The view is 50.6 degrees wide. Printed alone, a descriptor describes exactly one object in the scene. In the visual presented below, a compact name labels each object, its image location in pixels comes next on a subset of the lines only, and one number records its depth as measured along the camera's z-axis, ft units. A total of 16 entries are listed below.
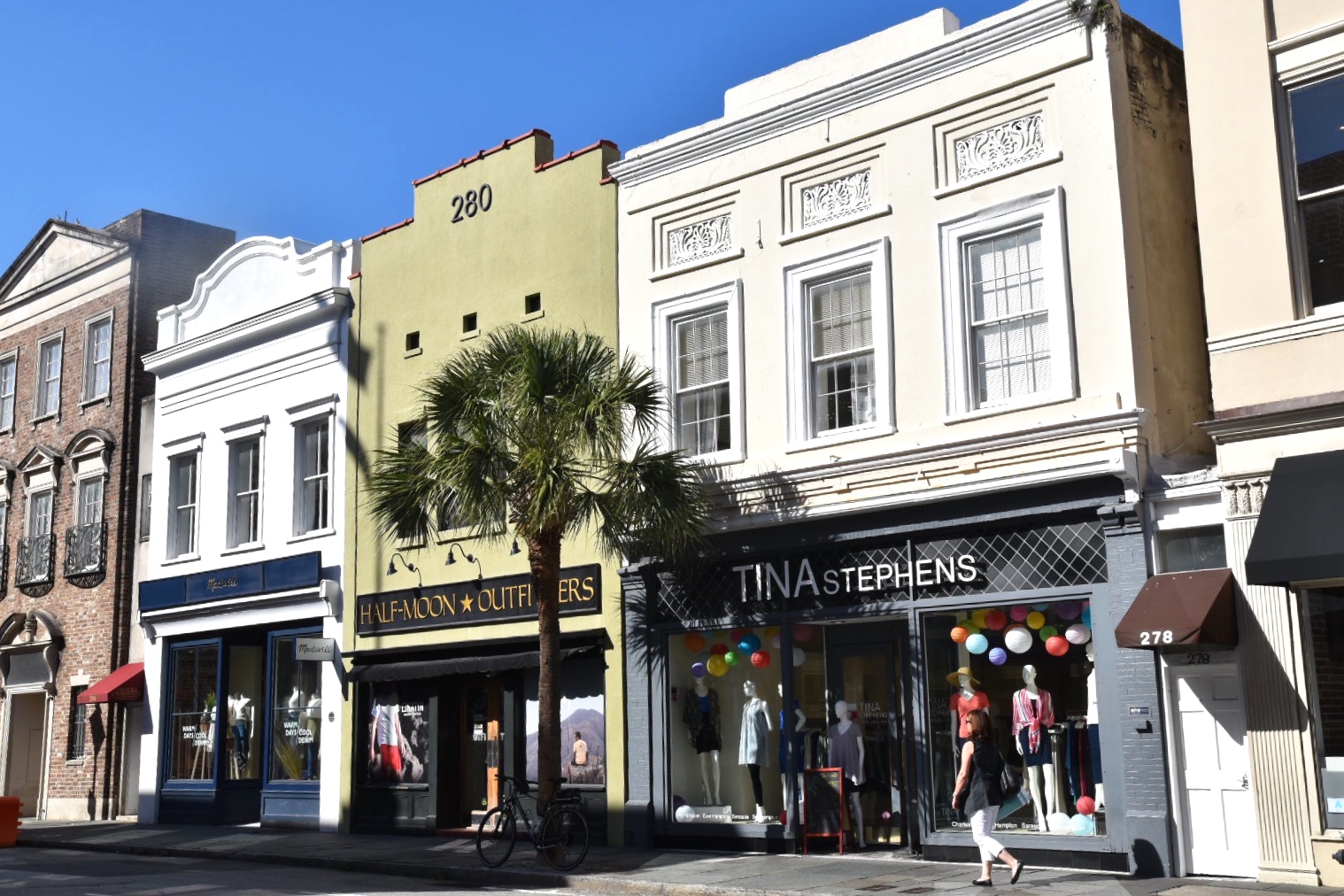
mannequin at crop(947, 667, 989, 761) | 49.80
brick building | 89.76
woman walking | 42.42
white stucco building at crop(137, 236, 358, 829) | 75.51
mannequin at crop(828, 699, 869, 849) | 53.83
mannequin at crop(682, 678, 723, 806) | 57.98
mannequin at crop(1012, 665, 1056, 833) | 47.50
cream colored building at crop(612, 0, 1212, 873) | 46.85
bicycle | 51.47
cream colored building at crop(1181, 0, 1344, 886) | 40.16
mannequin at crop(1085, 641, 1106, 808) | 46.14
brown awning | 41.16
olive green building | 62.54
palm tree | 51.65
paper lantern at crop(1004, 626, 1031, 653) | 48.55
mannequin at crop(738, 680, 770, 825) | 56.44
